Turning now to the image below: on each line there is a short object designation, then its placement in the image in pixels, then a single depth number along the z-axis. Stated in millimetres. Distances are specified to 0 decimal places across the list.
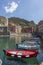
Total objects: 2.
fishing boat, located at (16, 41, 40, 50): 7420
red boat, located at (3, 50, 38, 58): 5195
